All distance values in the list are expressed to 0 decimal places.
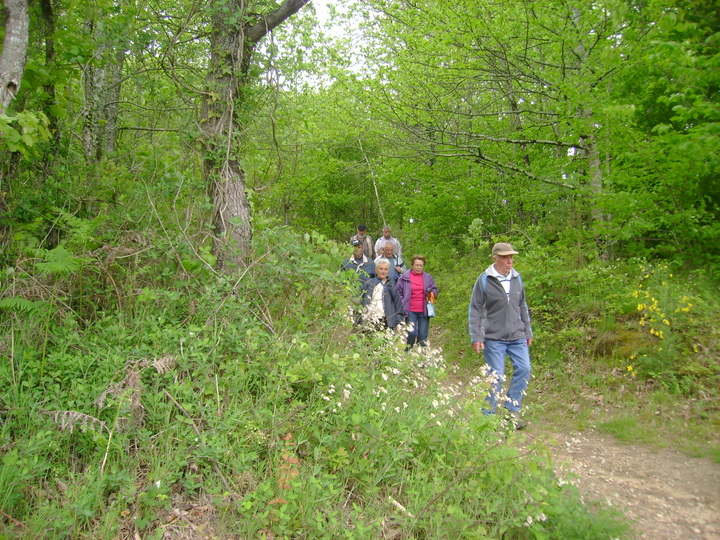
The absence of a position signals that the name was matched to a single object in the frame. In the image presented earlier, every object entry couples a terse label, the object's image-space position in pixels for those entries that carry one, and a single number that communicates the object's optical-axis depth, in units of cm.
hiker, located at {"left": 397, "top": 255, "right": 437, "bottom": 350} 818
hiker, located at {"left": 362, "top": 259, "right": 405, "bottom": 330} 755
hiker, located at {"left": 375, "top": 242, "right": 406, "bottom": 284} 857
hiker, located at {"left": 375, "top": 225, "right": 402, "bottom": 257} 1175
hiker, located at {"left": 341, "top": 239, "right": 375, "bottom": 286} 1011
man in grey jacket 585
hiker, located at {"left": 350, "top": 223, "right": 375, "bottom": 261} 1237
